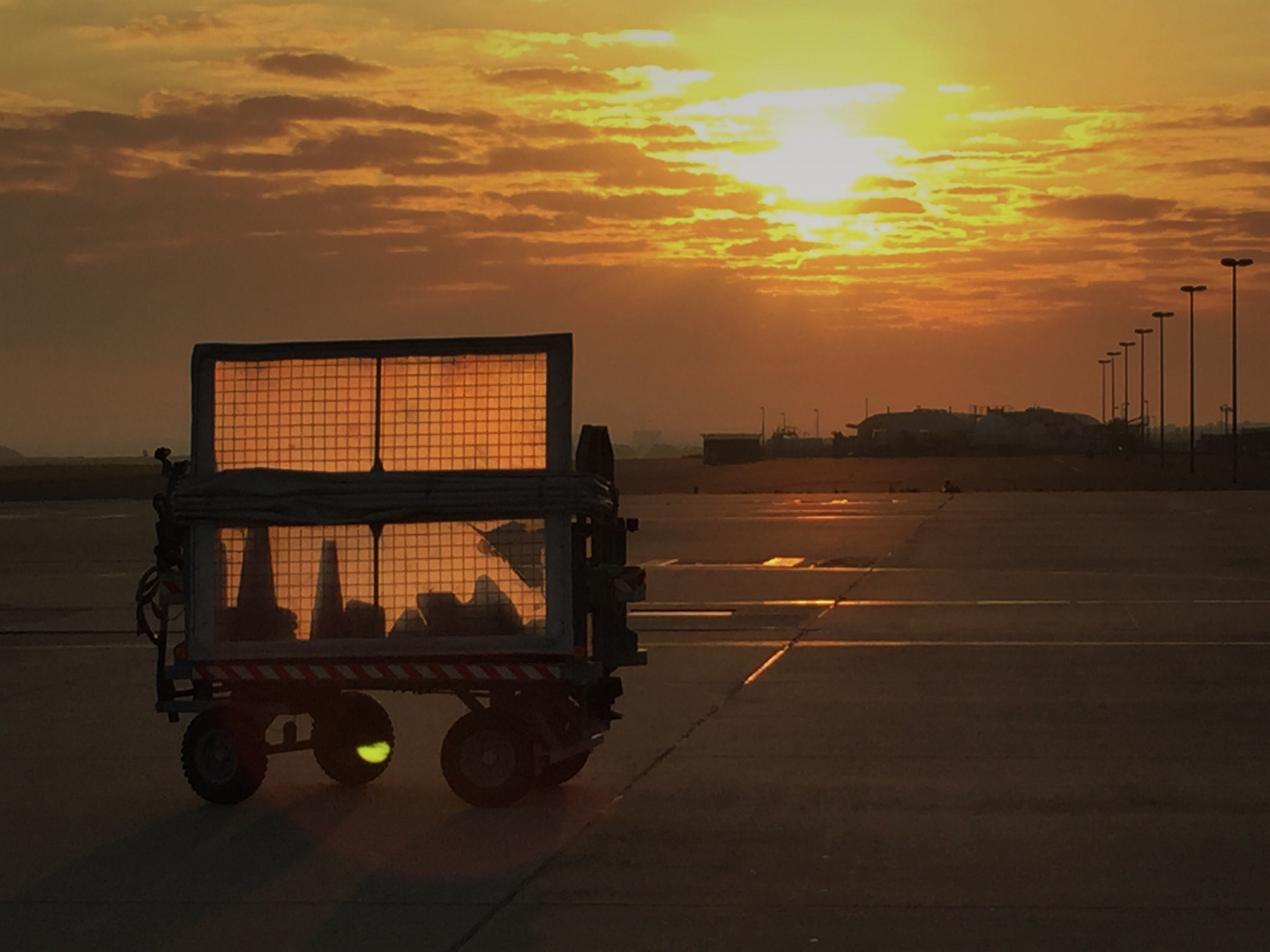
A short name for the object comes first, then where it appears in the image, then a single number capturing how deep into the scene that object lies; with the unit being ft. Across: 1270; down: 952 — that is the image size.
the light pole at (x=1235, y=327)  315.37
